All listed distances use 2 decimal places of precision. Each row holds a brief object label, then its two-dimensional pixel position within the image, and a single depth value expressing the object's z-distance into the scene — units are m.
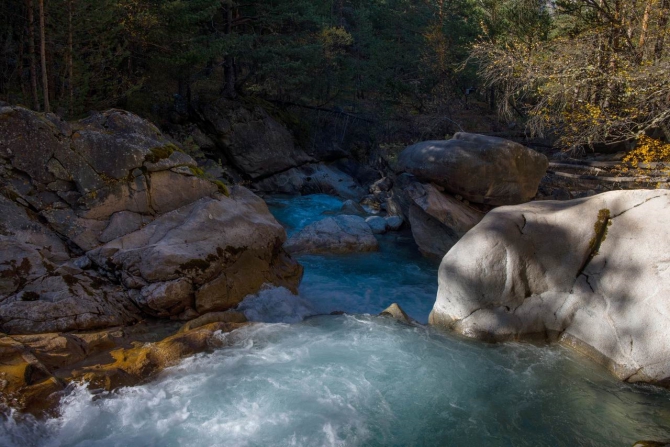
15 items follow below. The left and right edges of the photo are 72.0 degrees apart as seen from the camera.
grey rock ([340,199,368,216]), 15.05
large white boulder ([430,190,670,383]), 5.68
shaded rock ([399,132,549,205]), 10.66
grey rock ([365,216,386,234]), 12.90
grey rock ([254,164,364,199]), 18.56
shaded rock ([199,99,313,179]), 17.88
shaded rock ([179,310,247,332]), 6.10
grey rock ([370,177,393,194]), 17.47
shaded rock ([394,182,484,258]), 10.71
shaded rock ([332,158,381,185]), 20.53
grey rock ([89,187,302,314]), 6.35
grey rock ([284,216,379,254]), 10.91
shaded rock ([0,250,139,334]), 5.30
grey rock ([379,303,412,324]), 7.13
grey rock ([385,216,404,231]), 13.05
